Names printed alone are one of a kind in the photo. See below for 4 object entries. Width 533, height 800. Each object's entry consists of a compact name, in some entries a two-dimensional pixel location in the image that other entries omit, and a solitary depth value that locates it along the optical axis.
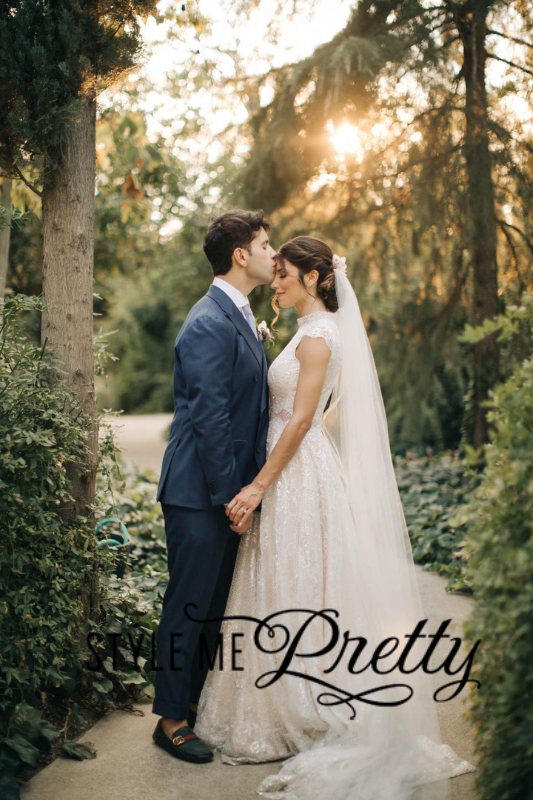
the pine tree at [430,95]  5.94
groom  2.84
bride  2.74
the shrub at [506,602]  1.86
